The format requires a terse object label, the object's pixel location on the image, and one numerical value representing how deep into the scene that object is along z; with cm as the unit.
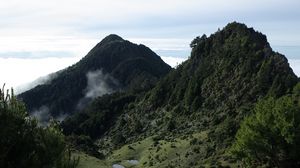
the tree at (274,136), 4804
